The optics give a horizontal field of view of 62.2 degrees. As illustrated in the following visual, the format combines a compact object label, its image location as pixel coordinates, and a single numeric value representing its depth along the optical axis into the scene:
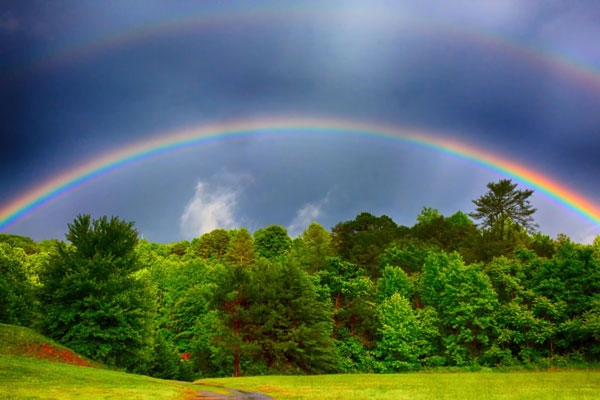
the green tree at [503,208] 111.62
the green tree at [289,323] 57.97
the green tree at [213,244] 172.00
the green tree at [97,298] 46.72
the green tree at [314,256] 75.88
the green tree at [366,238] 111.81
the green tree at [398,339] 68.62
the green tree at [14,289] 60.06
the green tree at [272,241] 166.38
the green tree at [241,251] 147.00
